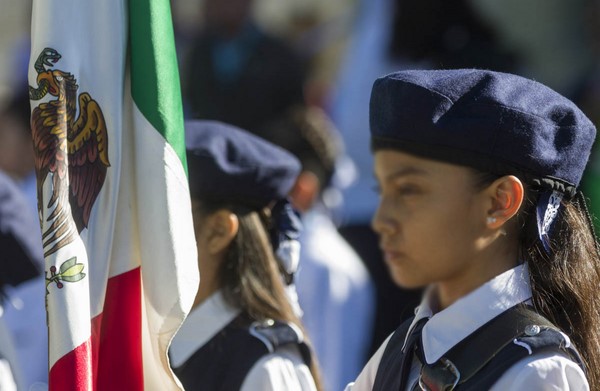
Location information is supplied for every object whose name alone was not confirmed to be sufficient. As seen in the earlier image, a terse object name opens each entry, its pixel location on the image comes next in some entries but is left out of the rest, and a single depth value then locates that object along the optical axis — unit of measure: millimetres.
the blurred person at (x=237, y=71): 11844
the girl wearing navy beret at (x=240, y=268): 6039
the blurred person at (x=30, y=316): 7059
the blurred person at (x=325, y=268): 10102
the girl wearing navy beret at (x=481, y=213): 4566
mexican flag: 4434
